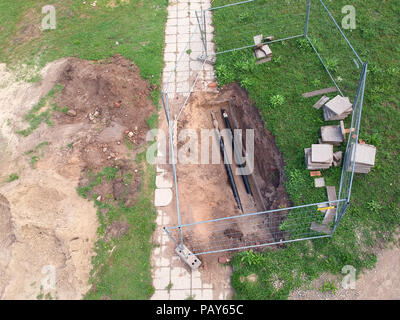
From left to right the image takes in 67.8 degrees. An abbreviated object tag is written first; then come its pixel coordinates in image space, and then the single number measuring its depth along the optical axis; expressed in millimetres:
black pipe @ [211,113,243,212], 9364
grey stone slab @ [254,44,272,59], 10547
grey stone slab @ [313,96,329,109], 9483
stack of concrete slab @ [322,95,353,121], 8914
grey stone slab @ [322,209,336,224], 7973
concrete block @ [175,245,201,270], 7836
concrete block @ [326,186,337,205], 8316
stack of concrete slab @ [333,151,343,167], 8562
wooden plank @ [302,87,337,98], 9797
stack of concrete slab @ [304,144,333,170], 8320
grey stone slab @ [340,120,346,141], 8703
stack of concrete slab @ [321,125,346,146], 8719
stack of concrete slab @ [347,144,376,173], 8094
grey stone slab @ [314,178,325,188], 8484
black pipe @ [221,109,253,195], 9648
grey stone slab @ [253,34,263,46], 10789
